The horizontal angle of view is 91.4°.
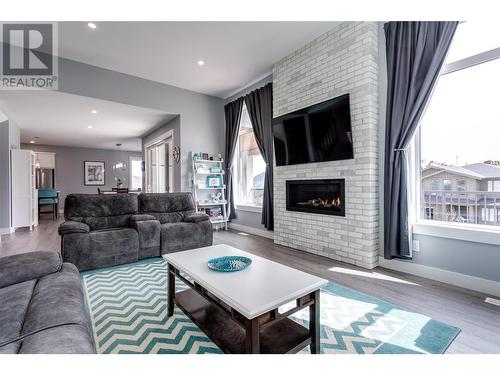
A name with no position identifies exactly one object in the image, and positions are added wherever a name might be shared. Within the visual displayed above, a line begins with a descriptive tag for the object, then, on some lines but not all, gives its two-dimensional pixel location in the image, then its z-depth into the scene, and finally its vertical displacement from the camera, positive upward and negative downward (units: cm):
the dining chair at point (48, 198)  736 -25
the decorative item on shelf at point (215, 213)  527 -56
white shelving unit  520 +2
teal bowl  162 -54
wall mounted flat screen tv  312 +77
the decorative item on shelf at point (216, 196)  543 -19
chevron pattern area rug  151 -98
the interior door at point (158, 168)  649 +60
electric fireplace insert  326 -14
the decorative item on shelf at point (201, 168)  521 +43
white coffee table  118 -63
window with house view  234 +52
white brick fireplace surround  293 +66
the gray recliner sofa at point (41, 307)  94 -58
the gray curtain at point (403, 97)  249 +96
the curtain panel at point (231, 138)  522 +110
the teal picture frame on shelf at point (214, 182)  533 +13
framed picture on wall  970 +66
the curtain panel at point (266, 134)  440 +98
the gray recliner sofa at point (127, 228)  285 -53
